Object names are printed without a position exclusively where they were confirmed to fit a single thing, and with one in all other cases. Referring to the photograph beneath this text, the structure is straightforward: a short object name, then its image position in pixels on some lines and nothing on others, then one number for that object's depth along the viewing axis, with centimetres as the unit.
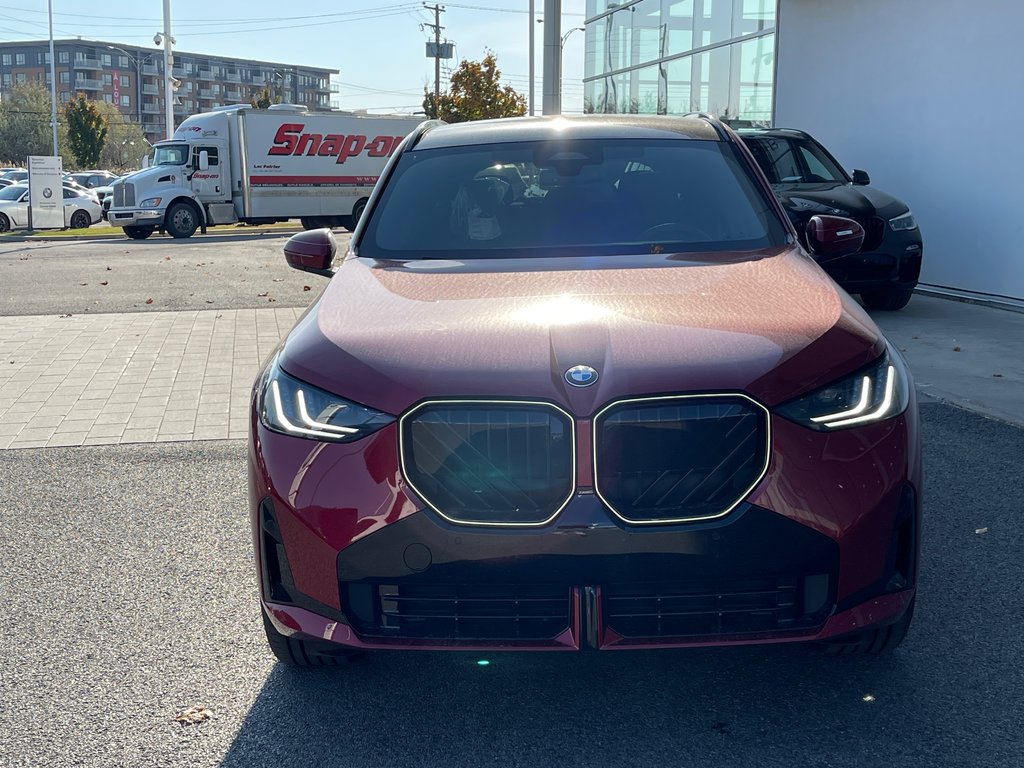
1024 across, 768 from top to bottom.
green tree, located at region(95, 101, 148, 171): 8844
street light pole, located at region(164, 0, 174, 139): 3703
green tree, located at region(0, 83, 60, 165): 8031
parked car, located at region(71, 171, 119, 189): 4263
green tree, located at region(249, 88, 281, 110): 7496
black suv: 965
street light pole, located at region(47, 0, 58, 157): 6411
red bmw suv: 258
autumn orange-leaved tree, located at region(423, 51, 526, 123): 4694
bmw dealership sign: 2783
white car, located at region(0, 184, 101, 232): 2861
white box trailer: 2602
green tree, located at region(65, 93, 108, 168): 6606
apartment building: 12444
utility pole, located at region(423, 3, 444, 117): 5056
